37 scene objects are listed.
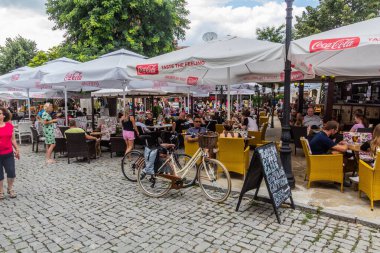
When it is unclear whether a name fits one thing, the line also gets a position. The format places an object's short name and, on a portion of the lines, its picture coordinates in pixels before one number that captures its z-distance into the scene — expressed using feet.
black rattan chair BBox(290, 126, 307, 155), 28.81
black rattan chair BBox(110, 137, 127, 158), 29.66
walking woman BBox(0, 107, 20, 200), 18.11
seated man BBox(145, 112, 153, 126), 38.22
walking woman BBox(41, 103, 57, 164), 28.63
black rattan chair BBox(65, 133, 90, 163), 27.30
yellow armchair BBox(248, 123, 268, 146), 28.55
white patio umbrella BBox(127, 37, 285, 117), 18.12
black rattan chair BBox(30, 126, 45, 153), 34.91
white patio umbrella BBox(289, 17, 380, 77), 14.46
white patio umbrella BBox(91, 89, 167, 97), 51.09
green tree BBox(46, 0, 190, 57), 60.34
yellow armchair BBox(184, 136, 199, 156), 24.21
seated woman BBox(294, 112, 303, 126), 33.91
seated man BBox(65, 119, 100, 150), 27.32
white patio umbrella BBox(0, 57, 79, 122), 34.35
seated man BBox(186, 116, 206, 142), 23.94
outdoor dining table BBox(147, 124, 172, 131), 36.17
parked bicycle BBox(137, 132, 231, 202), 17.79
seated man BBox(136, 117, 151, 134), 33.29
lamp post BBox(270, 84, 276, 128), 60.54
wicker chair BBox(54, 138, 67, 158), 29.86
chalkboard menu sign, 14.52
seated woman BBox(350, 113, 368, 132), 24.48
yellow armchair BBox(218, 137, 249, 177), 20.25
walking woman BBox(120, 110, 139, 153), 27.50
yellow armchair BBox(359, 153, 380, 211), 14.82
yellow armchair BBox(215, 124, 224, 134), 33.11
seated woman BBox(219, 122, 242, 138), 21.54
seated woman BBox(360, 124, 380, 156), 15.79
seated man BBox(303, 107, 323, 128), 31.01
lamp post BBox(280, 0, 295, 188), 17.34
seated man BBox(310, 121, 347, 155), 18.40
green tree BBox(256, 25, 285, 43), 77.77
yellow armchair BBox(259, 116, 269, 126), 45.21
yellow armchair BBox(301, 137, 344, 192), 17.76
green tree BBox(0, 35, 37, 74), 117.91
